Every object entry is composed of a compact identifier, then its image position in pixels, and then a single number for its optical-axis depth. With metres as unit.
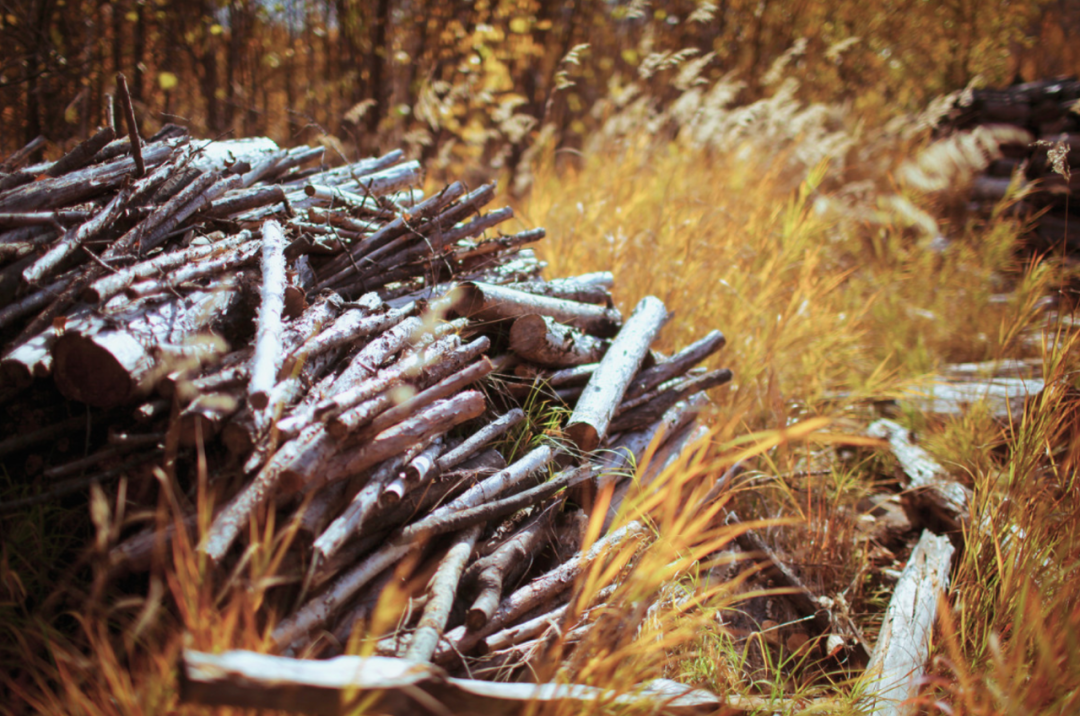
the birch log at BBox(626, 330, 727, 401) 2.88
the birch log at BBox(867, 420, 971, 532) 2.95
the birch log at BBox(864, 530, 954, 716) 2.02
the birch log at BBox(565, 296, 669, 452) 2.40
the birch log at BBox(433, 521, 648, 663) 1.74
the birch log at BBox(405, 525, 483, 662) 1.58
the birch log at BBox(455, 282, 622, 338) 2.46
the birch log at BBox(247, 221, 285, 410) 1.70
